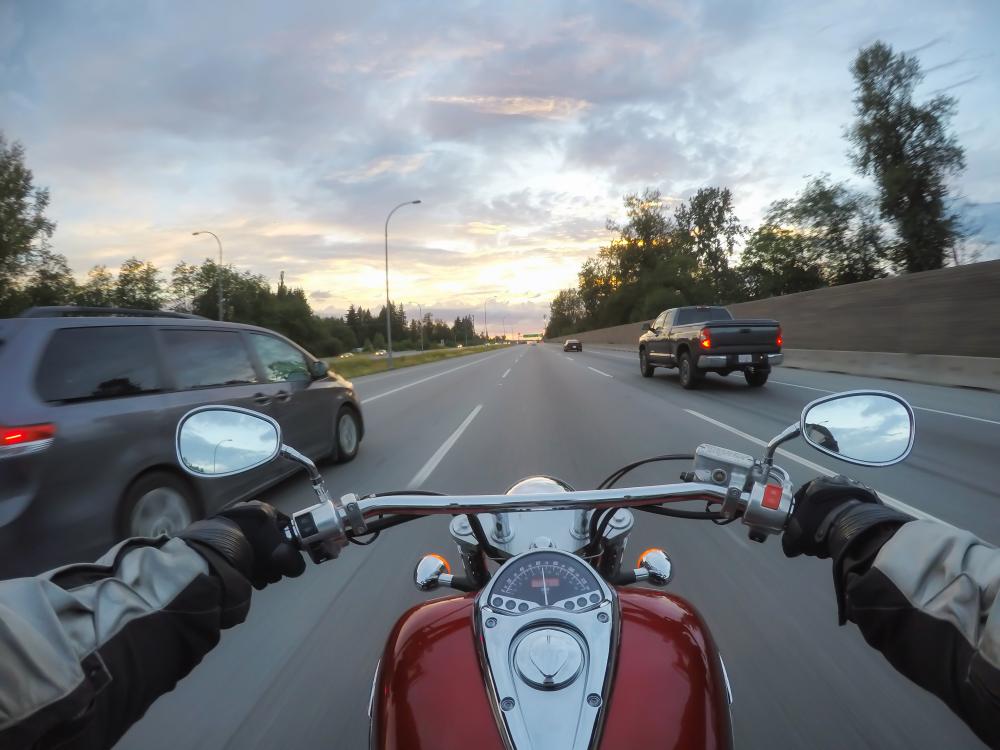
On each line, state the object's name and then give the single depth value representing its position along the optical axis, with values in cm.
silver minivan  362
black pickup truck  1484
